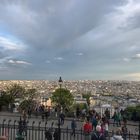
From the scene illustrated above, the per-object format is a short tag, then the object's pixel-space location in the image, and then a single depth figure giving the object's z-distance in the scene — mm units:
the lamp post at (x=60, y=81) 8432
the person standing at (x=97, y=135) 6203
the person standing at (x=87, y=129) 6476
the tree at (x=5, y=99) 13360
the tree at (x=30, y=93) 18823
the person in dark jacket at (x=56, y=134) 6653
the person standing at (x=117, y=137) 5655
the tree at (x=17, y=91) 18113
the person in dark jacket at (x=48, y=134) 6715
